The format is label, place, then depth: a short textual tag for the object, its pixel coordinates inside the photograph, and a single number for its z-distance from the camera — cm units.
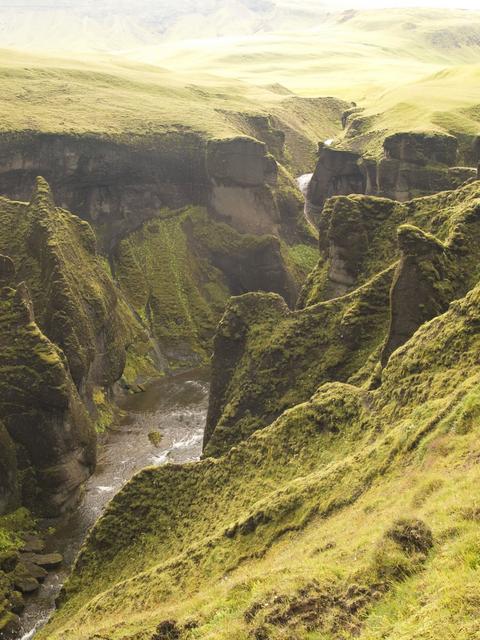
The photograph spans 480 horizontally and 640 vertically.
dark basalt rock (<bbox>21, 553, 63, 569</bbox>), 4759
